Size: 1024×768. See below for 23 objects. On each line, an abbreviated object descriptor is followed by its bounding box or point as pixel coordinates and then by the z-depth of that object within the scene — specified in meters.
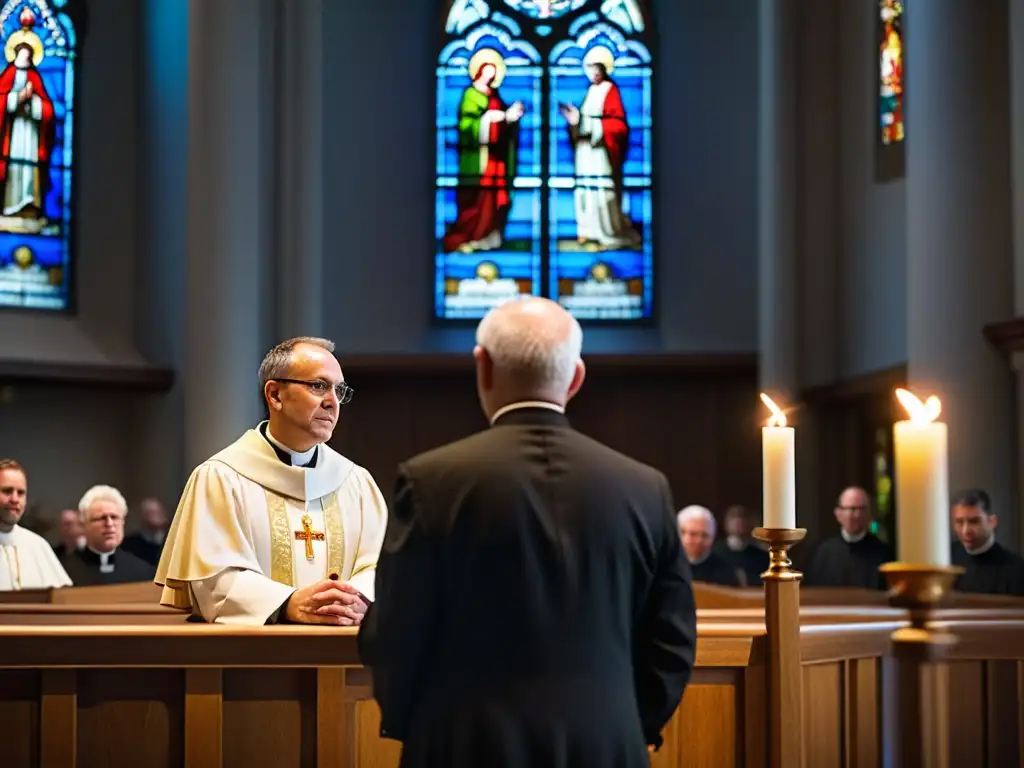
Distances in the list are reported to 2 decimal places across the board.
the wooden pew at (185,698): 3.61
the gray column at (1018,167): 9.96
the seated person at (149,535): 11.53
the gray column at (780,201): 13.17
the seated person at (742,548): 11.41
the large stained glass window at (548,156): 14.07
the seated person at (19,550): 8.23
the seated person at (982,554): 8.34
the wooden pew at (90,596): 6.30
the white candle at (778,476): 3.53
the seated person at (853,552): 10.05
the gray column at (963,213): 10.15
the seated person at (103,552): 8.90
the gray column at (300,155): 13.28
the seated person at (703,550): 9.90
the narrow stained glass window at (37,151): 13.35
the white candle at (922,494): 2.26
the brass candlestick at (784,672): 3.70
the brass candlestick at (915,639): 2.22
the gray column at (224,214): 12.46
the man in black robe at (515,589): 2.64
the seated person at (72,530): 10.55
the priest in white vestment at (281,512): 4.05
